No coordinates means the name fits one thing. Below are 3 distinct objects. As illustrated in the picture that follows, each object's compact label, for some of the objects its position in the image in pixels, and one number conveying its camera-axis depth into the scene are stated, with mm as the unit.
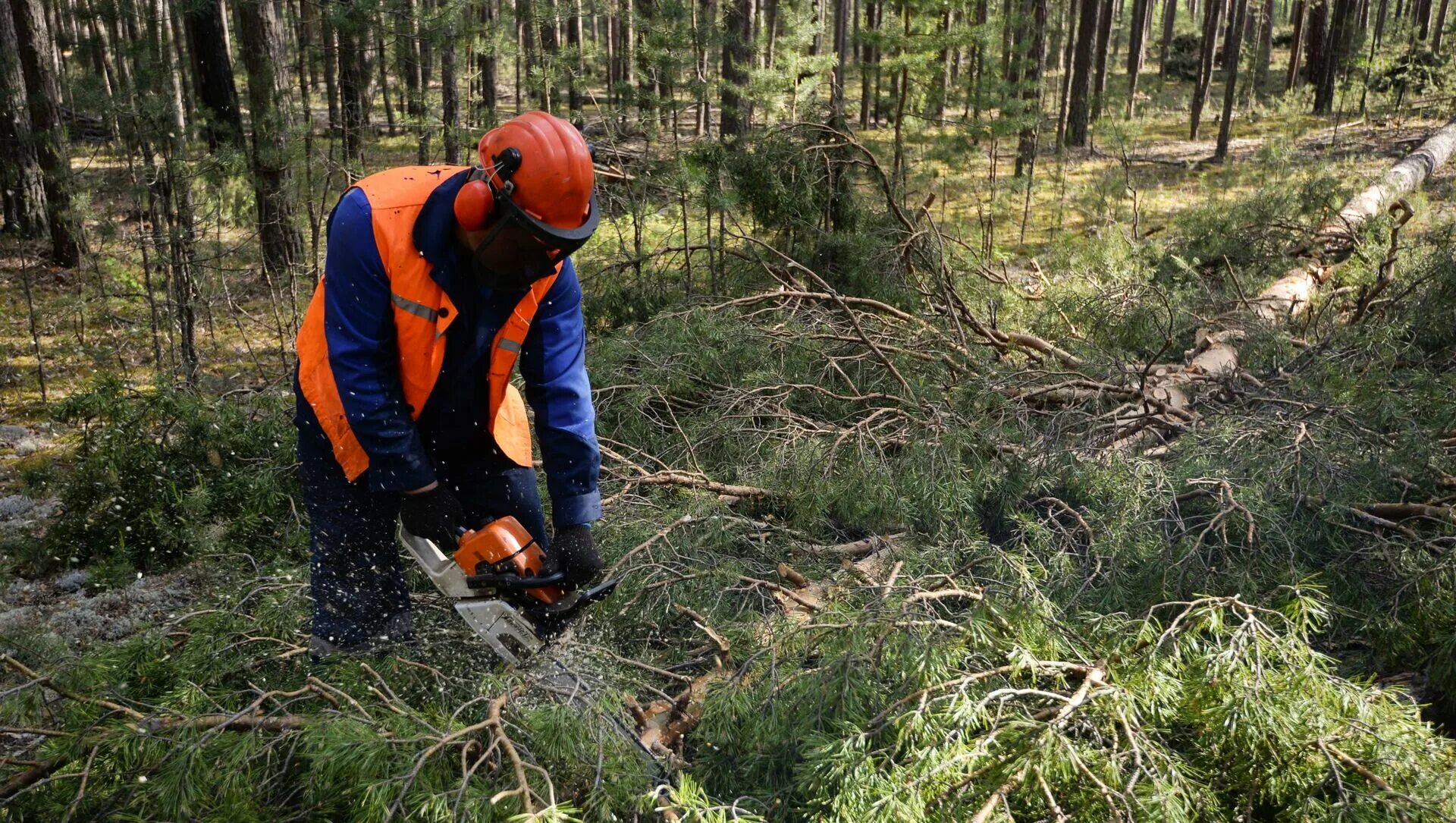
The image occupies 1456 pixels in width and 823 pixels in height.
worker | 2268
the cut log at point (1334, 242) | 5930
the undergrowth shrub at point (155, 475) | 3947
